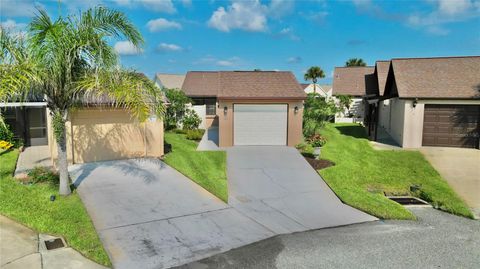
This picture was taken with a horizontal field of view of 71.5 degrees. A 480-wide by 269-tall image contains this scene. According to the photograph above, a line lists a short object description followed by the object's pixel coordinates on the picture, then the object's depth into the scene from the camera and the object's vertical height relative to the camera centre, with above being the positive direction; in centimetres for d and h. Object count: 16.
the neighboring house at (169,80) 3944 +318
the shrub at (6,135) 1622 -156
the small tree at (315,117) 1955 -51
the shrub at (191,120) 2436 -100
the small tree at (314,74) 5109 +535
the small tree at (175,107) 2386 -7
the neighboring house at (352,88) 3275 +212
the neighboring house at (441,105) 1736 +28
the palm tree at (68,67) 816 +97
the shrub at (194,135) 2164 -186
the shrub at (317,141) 1533 -150
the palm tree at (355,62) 5514 +782
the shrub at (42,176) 1105 -243
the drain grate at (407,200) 1074 -296
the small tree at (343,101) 3148 +75
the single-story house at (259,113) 1777 -31
